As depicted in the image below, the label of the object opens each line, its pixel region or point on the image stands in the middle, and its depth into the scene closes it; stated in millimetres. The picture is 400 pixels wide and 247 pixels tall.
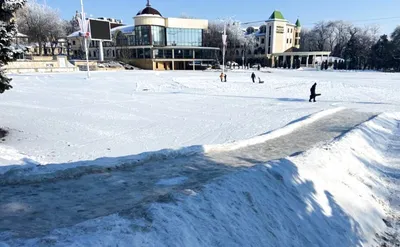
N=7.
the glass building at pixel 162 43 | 70562
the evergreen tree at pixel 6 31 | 11857
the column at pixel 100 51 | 70250
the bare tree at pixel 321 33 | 96994
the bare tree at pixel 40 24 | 65875
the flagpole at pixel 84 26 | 35147
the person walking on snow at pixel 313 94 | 22117
